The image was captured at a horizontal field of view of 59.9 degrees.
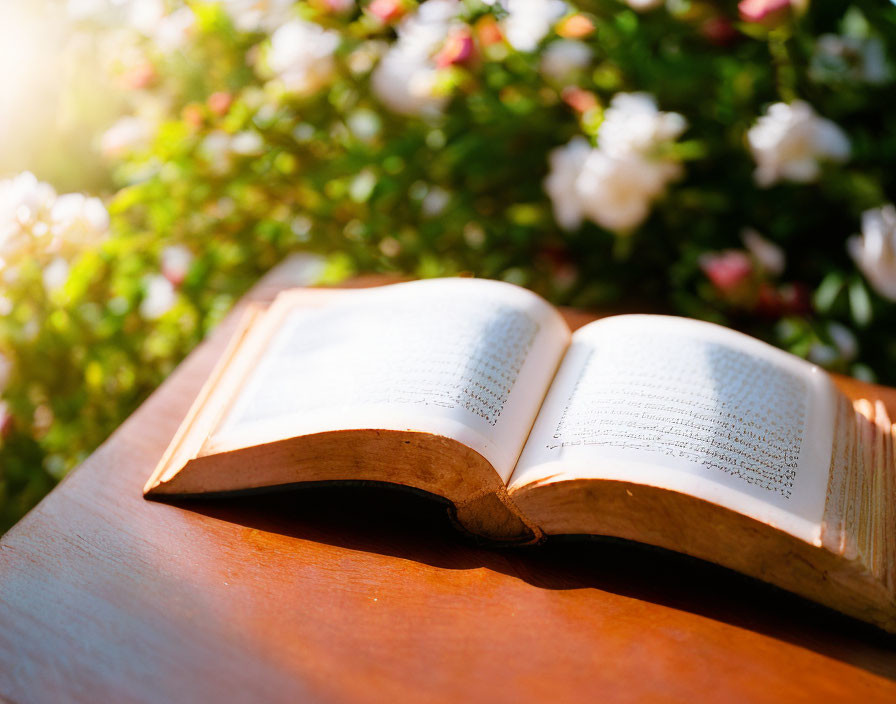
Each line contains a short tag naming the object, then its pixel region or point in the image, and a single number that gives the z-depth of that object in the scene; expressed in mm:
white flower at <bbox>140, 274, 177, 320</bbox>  1420
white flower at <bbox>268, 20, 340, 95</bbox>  1315
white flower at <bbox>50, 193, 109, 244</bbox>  1267
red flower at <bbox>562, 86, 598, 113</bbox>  1279
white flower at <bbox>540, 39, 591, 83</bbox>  1289
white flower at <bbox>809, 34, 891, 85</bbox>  1178
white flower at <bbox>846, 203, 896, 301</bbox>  986
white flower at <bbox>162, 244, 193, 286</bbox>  1429
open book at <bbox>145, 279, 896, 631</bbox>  662
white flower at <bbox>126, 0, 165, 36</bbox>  1621
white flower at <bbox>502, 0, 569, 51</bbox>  1286
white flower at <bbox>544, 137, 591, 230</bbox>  1202
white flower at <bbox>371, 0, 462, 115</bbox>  1289
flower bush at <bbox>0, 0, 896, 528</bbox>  1197
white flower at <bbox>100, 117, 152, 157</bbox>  1479
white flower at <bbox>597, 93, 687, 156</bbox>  1125
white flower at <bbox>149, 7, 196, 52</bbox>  1534
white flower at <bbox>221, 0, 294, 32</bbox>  1396
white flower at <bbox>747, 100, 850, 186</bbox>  1114
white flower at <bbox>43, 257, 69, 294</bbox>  1360
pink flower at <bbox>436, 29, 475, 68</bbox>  1261
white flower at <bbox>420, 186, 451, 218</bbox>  1418
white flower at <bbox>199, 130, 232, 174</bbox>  1400
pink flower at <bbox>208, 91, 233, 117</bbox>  1412
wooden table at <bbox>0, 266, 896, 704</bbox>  637
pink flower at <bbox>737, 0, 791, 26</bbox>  1097
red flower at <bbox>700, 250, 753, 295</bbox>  1228
